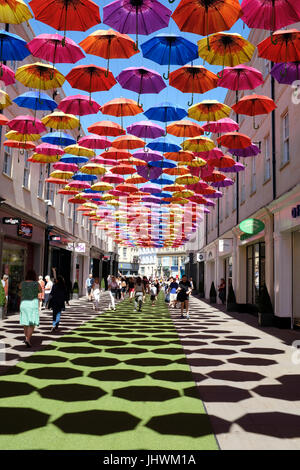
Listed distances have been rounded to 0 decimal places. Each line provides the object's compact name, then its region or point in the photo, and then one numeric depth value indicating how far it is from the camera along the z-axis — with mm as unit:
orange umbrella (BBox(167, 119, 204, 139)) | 13070
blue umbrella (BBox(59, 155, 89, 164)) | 17656
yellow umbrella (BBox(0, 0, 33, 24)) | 7900
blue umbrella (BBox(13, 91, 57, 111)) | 12750
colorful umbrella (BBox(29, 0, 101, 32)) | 7754
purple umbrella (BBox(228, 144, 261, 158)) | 14859
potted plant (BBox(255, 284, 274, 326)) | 16656
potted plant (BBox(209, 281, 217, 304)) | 32438
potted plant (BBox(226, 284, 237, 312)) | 24109
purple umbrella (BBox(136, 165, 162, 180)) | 17469
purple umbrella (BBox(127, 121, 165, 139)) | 13820
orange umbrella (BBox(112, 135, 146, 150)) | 14223
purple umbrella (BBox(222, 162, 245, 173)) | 16547
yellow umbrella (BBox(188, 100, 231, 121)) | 11973
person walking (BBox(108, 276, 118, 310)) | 26406
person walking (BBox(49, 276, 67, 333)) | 14109
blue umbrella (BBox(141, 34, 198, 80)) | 9508
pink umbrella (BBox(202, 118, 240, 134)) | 13016
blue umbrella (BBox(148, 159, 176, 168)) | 16406
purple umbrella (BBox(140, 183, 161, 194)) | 20562
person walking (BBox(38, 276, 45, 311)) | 20312
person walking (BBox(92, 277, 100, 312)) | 22019
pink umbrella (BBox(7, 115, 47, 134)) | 13573
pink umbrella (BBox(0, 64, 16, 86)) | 10859
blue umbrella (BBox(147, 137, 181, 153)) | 14273
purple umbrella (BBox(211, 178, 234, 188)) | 18600
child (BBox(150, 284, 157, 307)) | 27666
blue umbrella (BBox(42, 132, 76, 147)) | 15305
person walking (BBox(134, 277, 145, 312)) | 22084
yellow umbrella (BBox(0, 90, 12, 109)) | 11466
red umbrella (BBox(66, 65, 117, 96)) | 10555
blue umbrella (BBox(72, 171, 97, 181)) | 19762
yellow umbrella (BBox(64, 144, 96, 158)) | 15750
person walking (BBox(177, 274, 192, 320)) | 18897
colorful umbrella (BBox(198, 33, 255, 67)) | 9180
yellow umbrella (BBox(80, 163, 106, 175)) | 17500
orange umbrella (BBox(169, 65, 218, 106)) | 10352
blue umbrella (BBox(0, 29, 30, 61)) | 9721
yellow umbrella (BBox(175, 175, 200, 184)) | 17609
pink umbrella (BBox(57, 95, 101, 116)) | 12235
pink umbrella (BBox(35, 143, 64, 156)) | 15266
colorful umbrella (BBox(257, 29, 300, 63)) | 8312
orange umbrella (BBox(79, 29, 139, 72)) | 9000
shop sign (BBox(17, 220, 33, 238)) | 19141
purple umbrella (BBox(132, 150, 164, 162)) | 15602
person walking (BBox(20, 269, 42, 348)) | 10867
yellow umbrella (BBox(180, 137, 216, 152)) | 13867
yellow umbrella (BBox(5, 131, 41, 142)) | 14609
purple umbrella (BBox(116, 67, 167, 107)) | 10898
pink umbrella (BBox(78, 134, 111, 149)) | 14930
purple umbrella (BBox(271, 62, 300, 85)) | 9797
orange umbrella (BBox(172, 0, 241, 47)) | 7473
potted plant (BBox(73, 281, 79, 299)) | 32625
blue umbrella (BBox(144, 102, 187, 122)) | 12797
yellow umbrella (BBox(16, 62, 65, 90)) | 10625
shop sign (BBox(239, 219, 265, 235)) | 18094
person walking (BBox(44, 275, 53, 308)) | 20767
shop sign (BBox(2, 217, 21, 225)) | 17406
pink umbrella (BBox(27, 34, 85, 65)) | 9451
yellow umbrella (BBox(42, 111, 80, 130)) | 13320
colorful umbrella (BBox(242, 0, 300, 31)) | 7402
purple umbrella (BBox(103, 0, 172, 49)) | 7953
